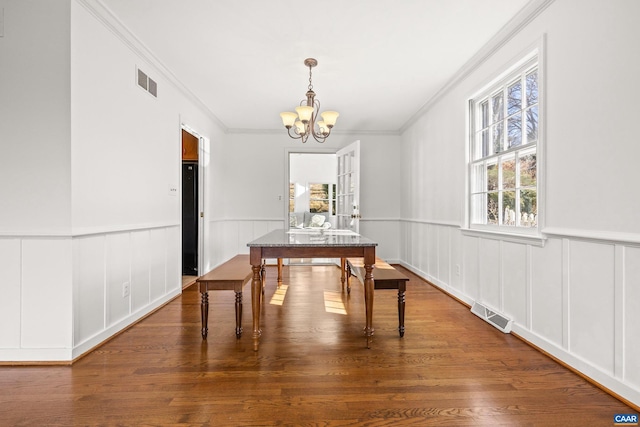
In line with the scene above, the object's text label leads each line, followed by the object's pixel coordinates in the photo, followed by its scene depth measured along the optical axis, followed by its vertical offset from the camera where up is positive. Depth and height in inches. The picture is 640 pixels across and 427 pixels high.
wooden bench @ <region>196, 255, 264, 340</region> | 101.0 -22.0
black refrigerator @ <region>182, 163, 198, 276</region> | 190.9 -0.9
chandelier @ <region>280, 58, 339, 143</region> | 128.0 +37.0
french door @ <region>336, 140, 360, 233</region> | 202.4 +15.2
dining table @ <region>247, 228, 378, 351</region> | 96.2 -12.3
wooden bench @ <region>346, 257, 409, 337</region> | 104.4 -22.4
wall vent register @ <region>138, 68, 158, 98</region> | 121.7 +48.2
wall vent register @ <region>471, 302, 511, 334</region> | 107.7 -36.5
